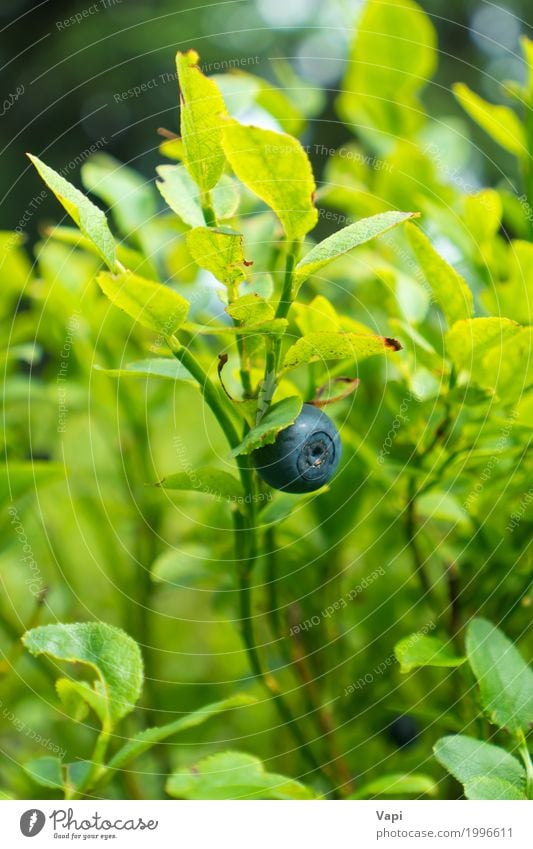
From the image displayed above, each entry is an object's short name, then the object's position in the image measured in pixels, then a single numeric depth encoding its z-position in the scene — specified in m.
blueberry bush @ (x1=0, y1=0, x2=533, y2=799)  0.16
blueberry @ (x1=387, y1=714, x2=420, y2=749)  0.22
